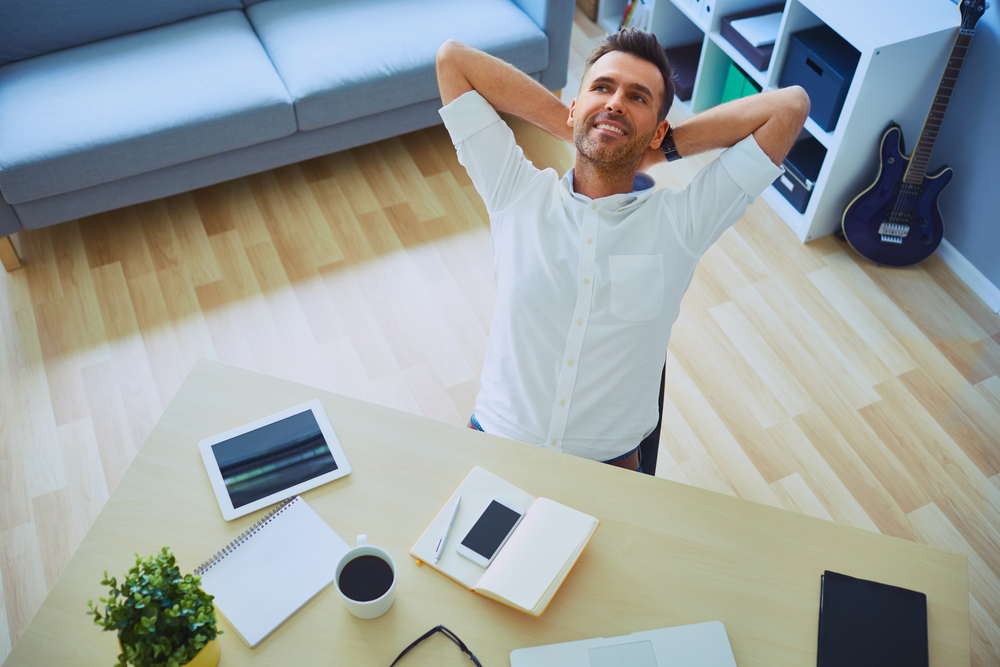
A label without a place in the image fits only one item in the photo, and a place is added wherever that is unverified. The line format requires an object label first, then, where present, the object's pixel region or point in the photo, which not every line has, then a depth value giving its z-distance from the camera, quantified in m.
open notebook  1.08
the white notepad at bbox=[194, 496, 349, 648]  1.08
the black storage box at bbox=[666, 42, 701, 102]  3.13
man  1.50
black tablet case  1.06
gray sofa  2.38
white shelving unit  2.26
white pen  1.12
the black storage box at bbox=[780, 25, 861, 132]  2.41
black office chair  1.61
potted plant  0.92
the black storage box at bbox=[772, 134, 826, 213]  2.65
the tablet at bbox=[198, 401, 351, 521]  1.19
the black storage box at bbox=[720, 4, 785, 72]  2.70
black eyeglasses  1.04
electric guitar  2.48
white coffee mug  1.04
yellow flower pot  0.98
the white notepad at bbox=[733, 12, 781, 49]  2.70
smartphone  1.13
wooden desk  1.06
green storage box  2.86
